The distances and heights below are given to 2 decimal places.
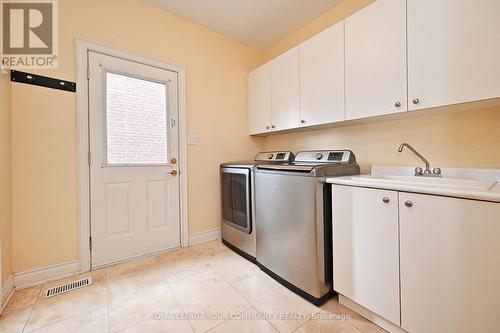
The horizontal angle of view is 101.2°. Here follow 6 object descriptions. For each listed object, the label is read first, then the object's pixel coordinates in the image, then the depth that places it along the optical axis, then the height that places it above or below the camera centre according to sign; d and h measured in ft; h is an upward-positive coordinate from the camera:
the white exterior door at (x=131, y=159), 6.13 +0.30
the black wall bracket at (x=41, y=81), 5.09 +2.32
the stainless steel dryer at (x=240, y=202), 6.50 -1.23
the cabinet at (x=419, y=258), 2.80 -1.53
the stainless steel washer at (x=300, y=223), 4.54 -1.39
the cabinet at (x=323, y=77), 5.70 +2.63
